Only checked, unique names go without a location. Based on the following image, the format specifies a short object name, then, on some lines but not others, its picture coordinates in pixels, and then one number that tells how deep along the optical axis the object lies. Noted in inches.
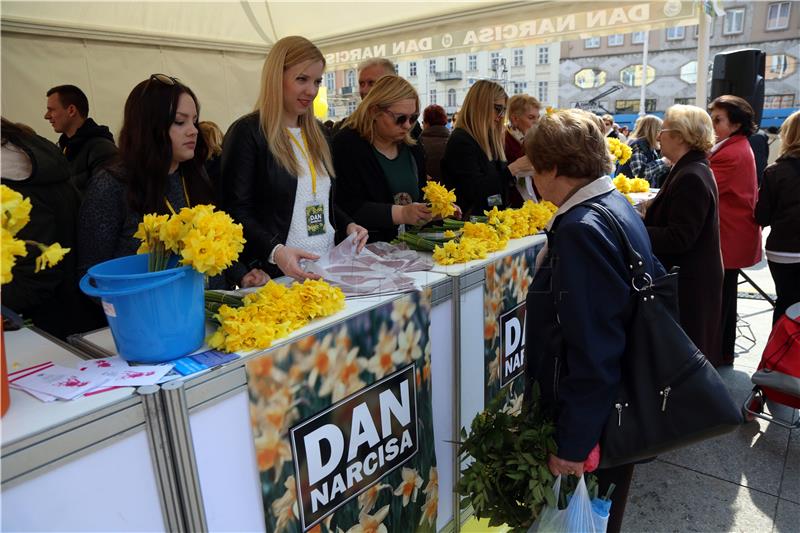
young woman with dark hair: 67.3
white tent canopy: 169.3
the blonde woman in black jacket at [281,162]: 79.1
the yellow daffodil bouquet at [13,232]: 36.5
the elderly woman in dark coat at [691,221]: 108.2
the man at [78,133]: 138.6
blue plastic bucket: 45.1
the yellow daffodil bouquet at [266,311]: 52.6
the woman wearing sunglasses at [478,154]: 118.4
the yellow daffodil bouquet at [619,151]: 167.0
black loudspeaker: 283.4
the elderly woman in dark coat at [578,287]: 53.9
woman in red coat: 140.9
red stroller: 108.8
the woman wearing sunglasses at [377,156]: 95.8
